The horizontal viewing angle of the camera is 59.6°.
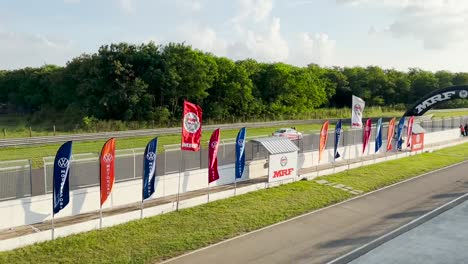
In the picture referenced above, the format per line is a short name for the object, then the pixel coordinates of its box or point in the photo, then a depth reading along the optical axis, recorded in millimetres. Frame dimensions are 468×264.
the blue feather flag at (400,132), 30867
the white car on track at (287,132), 35334
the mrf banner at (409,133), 31953
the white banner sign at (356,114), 24516
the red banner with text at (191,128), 15727
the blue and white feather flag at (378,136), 28572
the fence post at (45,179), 13691
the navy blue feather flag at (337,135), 24925
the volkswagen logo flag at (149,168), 15211
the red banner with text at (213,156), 17578
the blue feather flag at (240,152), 19031
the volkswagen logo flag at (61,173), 12703
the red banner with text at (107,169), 13789
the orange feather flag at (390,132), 29688
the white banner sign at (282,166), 20078
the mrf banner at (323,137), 23672
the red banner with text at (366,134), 27188
